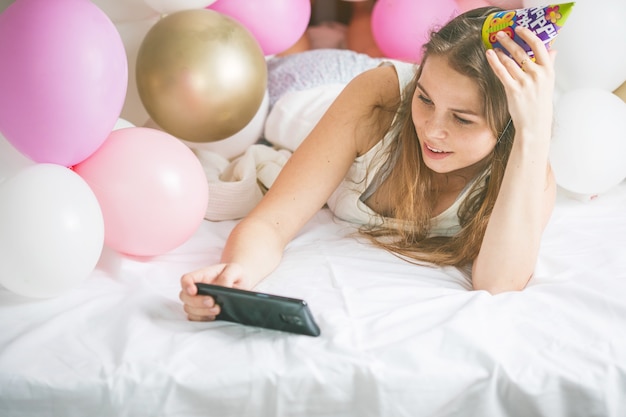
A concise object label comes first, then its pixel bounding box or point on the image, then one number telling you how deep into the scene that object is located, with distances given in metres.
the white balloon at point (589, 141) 1.60
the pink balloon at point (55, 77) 1.15
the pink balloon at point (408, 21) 2.00
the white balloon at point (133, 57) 1.69
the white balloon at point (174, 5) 1.61
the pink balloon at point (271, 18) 1.78
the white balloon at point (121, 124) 1.53
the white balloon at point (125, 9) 1.61
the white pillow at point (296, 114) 1.82
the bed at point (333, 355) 1.06
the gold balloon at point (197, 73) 1.52
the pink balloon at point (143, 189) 1.29
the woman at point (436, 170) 1.25
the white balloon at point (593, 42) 1.68
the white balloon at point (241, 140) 1.84
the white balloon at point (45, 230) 1.10
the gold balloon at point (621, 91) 1.84
